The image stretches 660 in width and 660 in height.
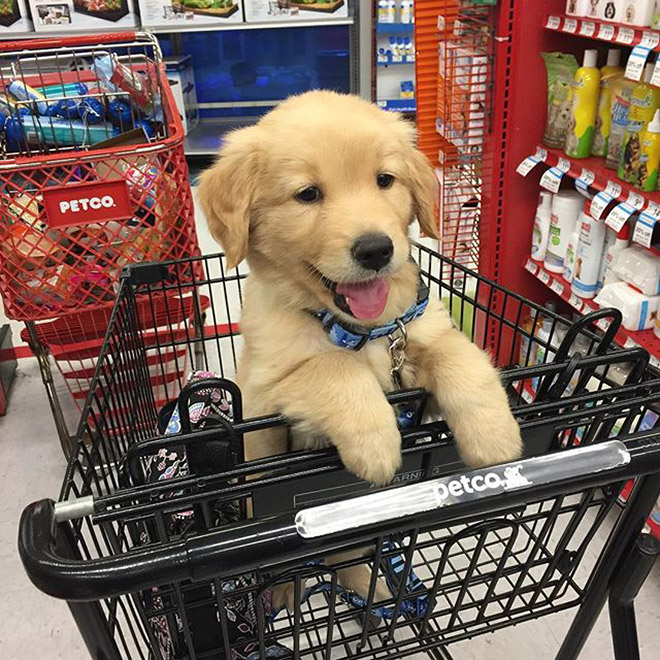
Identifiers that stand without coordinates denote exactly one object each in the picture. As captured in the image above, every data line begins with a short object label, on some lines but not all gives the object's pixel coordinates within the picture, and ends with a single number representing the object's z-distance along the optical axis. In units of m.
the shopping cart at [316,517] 0.60
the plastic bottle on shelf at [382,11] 4.20
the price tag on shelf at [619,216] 1.63
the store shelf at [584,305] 1.65
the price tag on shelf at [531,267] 2.12
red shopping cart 1.60
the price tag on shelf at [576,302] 1.90
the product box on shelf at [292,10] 4.21
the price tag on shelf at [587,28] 1.67
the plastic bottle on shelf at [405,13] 4.19
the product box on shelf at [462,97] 2.16
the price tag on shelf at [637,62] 1.46
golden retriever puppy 0.89
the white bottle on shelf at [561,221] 1.96
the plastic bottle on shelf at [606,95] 1.79
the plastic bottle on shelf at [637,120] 1.59
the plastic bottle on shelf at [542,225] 2.04
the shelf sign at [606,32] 1.61
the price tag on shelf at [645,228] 1.55
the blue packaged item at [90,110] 1.90
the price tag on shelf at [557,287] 1.99
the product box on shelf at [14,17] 4.09
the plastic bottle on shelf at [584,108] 1.80
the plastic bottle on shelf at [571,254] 1.93
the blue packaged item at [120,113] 1.93
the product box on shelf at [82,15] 4.12
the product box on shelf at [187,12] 4.14
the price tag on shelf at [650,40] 1.45
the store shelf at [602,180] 1.58
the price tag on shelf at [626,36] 1.53
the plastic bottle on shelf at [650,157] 1.56
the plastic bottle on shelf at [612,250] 1.76
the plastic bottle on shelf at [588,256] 1.84
